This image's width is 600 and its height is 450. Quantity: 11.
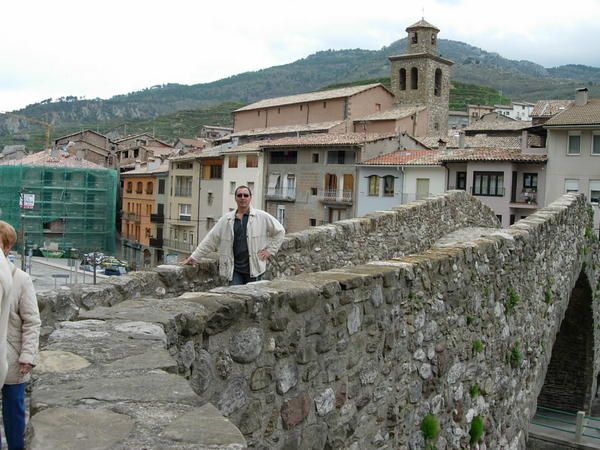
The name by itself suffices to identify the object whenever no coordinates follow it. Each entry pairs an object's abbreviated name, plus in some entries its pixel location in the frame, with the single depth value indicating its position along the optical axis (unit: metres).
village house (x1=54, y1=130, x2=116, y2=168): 67.06
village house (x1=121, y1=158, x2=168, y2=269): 56.91
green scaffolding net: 52.09
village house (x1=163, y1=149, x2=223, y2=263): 52.00
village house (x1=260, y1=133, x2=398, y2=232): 43.81
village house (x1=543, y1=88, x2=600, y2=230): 35.91
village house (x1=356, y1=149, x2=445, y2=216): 40.53
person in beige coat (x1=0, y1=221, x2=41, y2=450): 4.28
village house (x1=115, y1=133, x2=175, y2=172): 66.81
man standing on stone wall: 6.52
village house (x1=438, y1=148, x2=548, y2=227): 37.06
